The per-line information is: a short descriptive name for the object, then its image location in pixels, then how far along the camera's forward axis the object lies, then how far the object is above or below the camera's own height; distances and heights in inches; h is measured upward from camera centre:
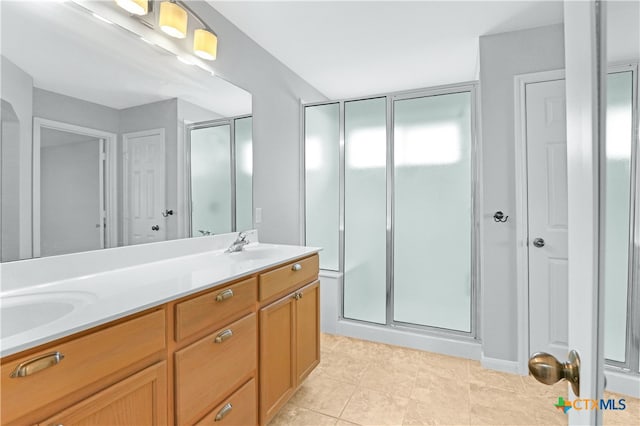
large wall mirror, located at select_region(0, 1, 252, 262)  43.6 +14.3
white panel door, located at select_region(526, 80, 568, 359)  82.7 -1.2
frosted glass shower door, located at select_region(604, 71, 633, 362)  14.8 +0.0
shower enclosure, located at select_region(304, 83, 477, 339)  101.5 +2.9
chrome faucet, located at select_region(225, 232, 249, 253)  77.4 -8.6
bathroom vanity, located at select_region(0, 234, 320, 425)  28.5 -16.8
